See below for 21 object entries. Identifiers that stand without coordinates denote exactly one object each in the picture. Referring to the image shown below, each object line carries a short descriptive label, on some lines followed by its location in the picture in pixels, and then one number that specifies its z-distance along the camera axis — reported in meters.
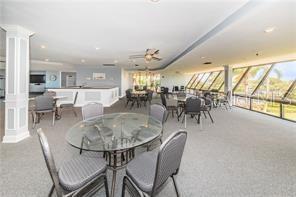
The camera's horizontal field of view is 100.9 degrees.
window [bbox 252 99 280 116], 4.79
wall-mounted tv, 10.67
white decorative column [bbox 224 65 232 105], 6.72
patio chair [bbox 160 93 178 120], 4.17
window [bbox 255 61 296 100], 4.44
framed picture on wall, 9.13
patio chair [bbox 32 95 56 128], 3.31
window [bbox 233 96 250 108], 6.08
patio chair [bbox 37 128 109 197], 1.00
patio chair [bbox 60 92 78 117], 4.10
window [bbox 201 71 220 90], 9.72
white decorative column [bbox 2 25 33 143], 2.51
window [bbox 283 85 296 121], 4.17
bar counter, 5.79
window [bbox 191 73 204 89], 11.62
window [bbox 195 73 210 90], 10.87
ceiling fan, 3.92
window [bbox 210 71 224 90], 8.83
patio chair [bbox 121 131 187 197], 0.97
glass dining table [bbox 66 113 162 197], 1.34
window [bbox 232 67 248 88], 6.90
